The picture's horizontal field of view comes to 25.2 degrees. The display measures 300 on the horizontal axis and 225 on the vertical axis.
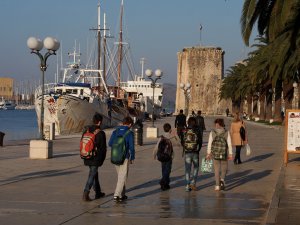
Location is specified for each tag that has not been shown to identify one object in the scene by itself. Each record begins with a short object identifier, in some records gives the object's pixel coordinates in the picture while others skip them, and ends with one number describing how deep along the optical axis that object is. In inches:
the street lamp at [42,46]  798.5
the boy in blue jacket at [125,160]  424.5
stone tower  4606.3
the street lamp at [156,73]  1480.1
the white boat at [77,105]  1993.1
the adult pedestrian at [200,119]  1095.0
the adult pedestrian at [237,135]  735.1
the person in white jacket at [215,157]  483.5
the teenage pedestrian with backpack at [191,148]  484.0
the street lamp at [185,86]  1943.7
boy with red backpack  423.5
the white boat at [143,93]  3146.7
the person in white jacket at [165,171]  490.0
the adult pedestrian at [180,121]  1016.9
